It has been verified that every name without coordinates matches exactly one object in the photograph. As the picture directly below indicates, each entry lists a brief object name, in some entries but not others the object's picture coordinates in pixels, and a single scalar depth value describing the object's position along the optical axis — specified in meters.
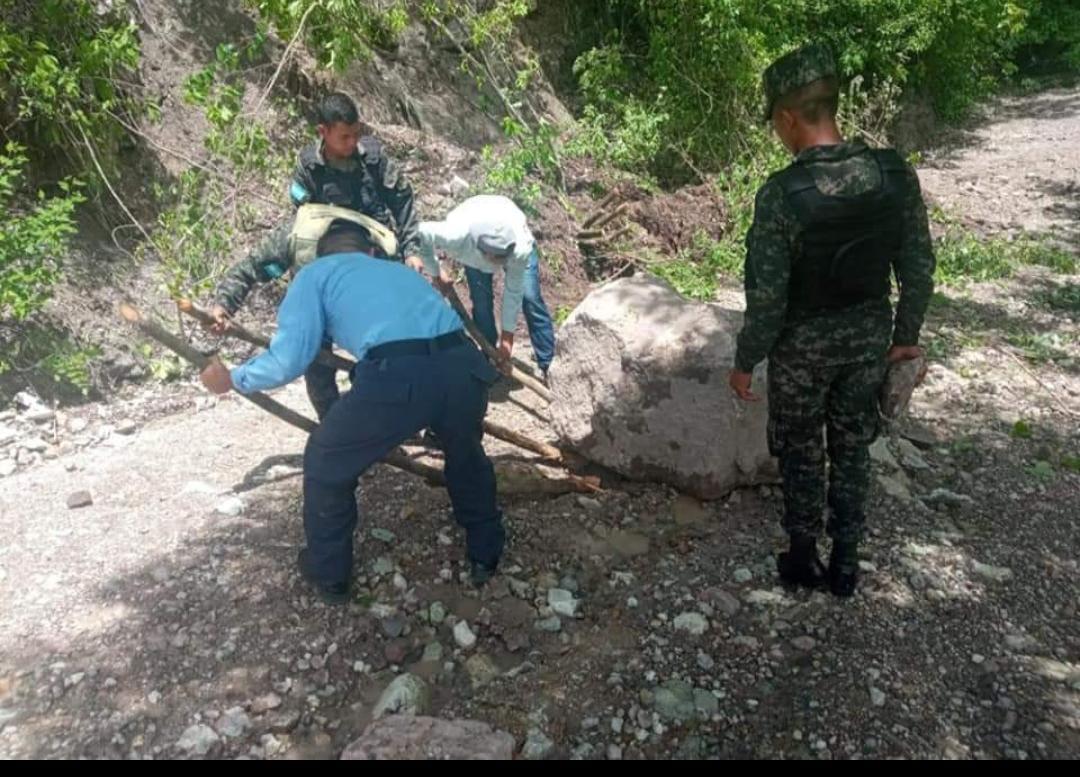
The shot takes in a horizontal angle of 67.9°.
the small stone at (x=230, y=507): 3.28
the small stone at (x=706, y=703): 2.32
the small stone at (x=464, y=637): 2.64
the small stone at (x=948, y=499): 3.33
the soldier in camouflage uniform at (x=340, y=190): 3.26
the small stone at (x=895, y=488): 3.36
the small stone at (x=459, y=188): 6.41
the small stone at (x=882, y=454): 3.60
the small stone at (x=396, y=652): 2.56
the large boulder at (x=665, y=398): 3.22
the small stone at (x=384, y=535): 3.12
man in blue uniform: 2.52
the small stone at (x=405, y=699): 2.31
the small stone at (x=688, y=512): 3.27
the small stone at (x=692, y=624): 2.65
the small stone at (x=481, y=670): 2.49
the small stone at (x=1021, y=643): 2.54
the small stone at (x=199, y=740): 2.18
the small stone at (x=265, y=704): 2.33
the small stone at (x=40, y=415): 4.01
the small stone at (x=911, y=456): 3.63
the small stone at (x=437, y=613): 2.74
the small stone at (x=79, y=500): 3.32
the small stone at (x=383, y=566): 2.93
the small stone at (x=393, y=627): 2.65
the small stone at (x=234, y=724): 2.24
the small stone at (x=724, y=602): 2.73
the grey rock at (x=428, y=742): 1.95
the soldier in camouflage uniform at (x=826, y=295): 2.26
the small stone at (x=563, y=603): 2.78
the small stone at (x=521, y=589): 2.86
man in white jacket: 3.90
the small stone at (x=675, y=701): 2.32
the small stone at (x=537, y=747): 2.16
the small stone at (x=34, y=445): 3.81
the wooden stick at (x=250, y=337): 3.01
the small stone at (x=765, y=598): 2.77
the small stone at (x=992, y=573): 2.87
